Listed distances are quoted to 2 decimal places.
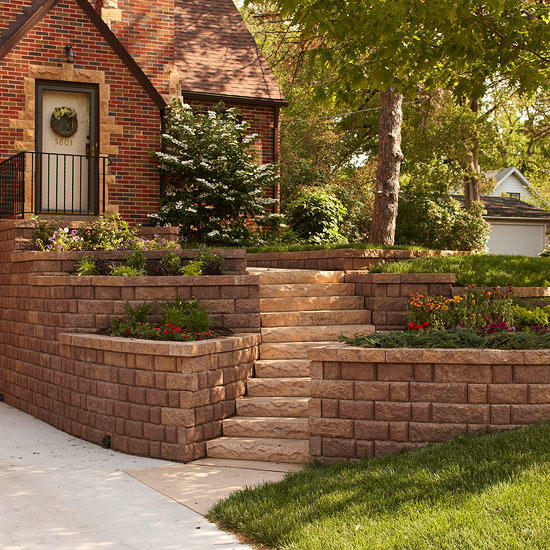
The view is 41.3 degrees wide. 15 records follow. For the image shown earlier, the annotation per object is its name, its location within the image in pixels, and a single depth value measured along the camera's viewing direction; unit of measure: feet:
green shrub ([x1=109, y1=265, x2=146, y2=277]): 28.43
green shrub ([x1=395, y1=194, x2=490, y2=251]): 64.85
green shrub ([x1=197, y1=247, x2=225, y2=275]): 29.30
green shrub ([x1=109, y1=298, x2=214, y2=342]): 24.72
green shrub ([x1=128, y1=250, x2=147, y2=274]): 29.66
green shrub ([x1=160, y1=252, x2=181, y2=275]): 29.35
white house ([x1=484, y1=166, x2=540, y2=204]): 149.69
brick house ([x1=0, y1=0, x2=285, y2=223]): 42.86
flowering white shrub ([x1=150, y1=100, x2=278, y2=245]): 46.26
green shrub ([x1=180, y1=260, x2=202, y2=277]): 28.04
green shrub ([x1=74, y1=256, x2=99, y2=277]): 29.27
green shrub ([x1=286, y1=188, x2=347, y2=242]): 51.75
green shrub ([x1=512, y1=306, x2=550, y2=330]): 25.88
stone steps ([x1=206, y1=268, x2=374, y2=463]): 22.97
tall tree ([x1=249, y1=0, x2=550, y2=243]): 27.76
